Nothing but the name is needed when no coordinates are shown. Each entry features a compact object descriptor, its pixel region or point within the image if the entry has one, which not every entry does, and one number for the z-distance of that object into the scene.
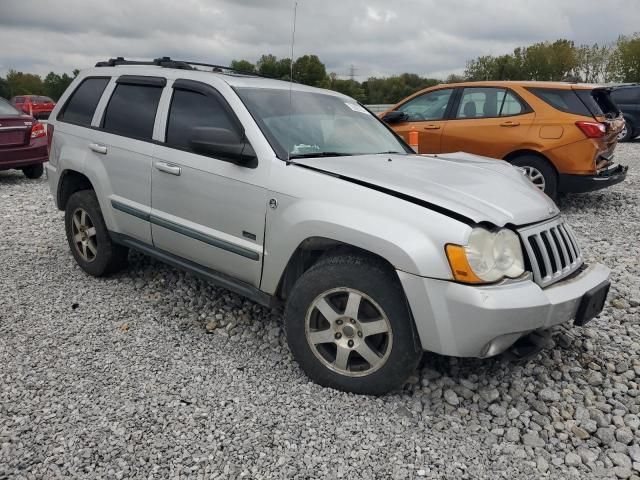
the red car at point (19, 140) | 8.95
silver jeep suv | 2.47
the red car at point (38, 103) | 29.88
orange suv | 6.63
